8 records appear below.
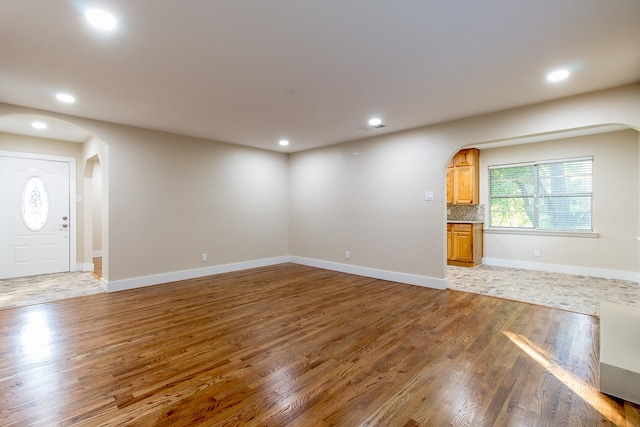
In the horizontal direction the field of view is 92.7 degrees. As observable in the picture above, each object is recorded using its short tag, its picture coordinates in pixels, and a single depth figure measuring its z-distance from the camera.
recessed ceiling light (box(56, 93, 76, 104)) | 3.39
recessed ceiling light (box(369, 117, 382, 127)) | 4.33
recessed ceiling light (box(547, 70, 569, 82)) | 2.85
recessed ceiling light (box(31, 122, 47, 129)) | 4.76
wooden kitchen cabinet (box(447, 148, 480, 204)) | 6.38
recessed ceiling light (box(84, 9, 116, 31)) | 1.98
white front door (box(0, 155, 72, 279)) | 5.25
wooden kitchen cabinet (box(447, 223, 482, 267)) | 6.20
